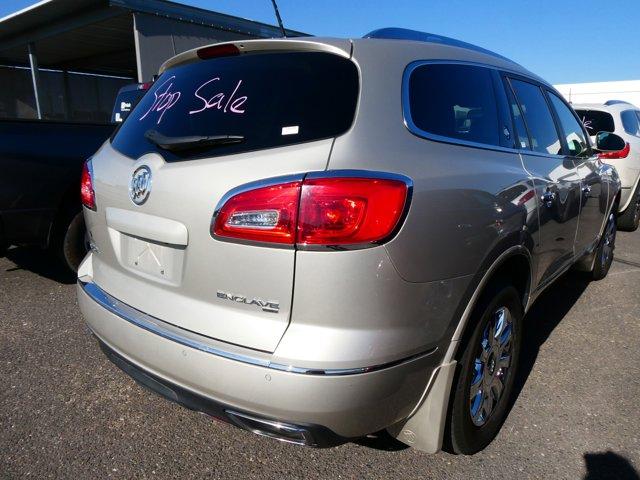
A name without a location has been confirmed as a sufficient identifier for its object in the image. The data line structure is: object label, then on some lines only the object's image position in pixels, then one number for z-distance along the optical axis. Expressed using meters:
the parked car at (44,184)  3.79
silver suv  1.59
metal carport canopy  11.91
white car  6.73
